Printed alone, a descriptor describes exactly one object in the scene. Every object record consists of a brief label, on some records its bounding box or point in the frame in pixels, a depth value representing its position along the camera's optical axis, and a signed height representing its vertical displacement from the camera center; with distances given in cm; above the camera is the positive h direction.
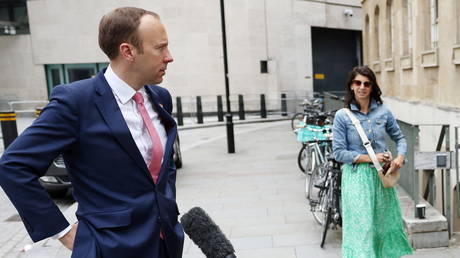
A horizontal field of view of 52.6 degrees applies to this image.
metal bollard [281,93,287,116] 2206 -152
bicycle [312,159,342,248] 470 -131
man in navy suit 160 -25
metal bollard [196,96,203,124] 1948 -135
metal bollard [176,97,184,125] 1894 -119
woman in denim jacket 364 -87
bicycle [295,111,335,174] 664 -84
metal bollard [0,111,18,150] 1031 -78
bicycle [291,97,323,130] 1504 -108
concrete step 441 -156
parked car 731 -142
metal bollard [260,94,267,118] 2109 -144
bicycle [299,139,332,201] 570 -117
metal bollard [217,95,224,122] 1958 -129
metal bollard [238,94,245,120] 1998 -133
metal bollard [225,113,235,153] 1126 -139
